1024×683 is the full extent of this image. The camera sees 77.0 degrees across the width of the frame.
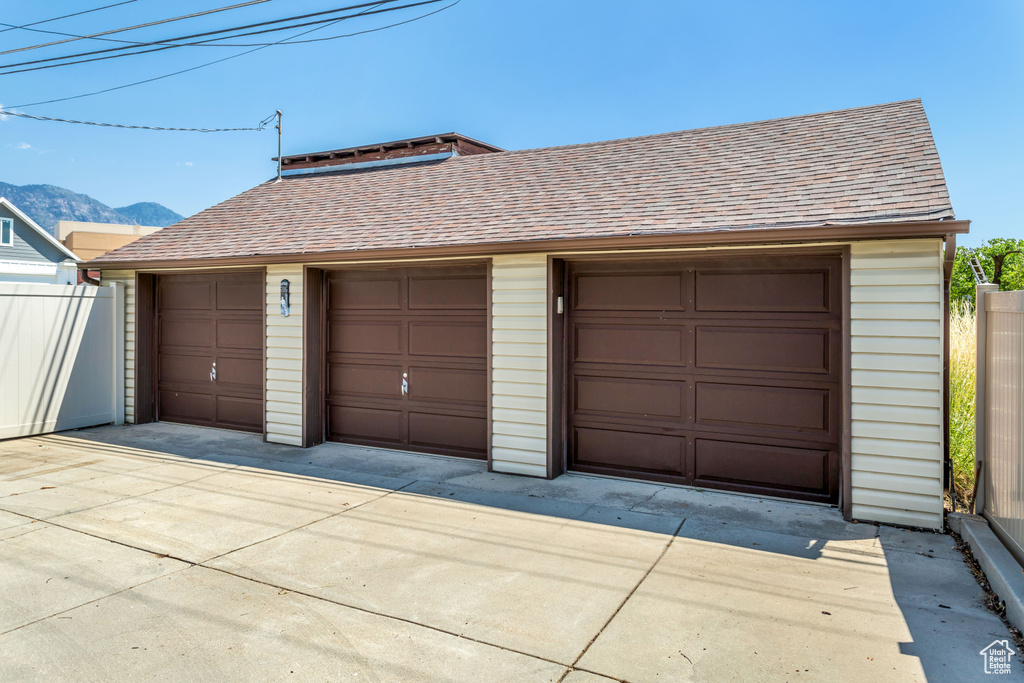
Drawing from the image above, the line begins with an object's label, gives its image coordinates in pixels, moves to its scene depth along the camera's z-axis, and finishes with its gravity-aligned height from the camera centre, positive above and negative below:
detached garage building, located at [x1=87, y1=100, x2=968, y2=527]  5.33 +0.22
